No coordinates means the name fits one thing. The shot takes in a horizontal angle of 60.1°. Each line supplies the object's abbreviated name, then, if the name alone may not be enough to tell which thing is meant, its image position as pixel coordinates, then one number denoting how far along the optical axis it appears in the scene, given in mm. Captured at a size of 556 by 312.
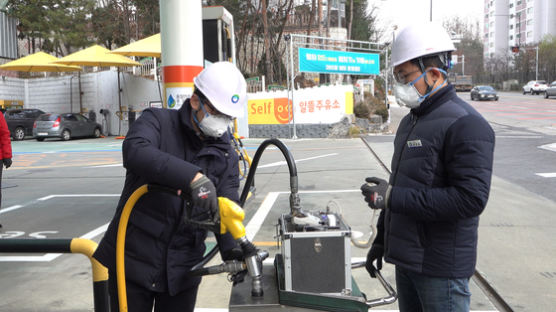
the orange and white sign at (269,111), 21203
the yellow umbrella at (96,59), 22234
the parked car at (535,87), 52462
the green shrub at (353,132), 21016
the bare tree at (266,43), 27189
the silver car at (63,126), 23203
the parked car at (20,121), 24341
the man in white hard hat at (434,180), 2094
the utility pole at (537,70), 64625
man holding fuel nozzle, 2195
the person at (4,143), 7121
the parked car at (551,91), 42688
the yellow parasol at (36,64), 25109
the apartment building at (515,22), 92938
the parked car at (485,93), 44156
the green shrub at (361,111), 22297
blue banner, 19703
